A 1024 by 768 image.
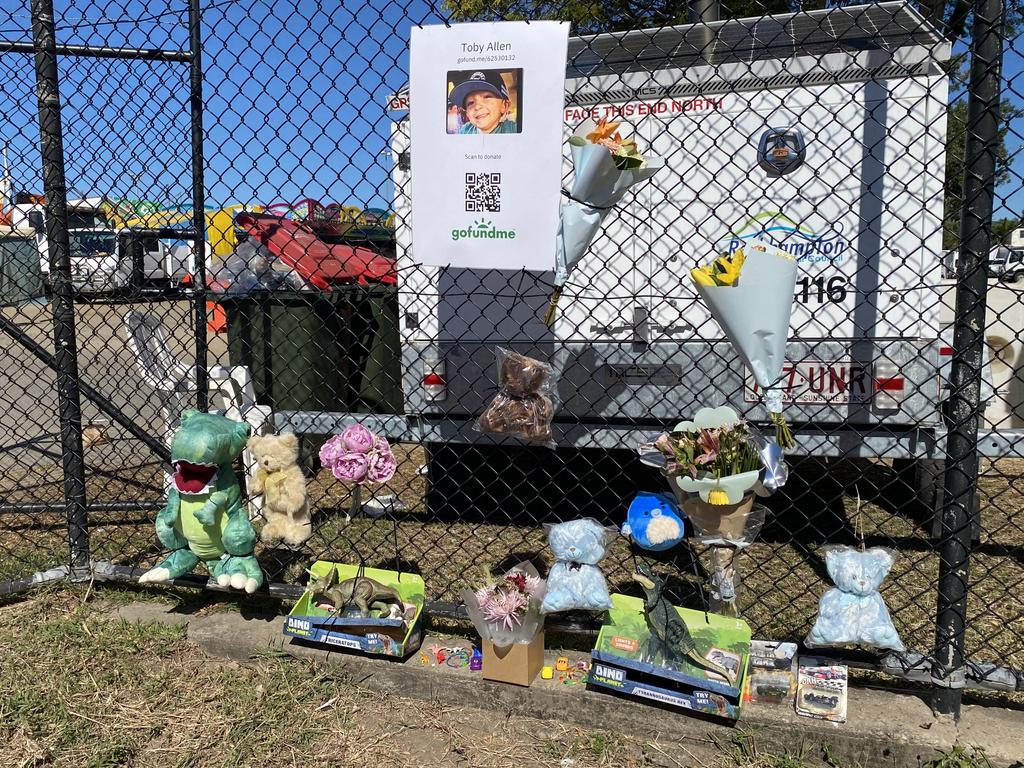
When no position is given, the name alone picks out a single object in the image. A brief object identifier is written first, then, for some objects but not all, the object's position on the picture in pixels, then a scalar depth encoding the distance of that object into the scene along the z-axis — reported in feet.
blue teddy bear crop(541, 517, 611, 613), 8.71
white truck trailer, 11.90
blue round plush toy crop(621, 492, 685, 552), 8.46
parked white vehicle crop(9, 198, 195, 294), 14.08
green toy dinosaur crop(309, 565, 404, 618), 9.75
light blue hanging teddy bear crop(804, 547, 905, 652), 8.02
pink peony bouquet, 10.02
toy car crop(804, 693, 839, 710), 8.21
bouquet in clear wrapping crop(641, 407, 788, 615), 8.19
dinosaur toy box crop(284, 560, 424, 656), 9.50
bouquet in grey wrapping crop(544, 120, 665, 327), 8.25
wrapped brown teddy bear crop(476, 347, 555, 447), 9.97
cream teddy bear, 10.32
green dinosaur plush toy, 9.62
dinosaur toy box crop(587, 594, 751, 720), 8.20
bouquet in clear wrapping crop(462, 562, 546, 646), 8.79
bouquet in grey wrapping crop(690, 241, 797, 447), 7.73
